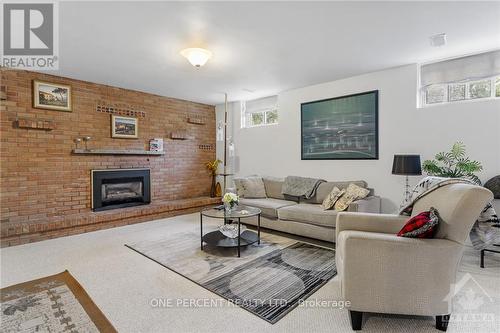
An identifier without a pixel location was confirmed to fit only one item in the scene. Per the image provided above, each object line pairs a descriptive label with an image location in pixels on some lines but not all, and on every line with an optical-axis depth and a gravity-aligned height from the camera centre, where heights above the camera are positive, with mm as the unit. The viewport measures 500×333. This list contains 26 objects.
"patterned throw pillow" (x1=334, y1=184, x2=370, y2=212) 3568 -479
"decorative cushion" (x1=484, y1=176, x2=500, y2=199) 3003 -258
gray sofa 3475 -721
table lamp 3305 -41
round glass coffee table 3174 -990
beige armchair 1686 -686
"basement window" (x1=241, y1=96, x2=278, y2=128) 5547 +1133
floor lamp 5921 -18
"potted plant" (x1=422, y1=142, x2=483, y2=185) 3021 -27
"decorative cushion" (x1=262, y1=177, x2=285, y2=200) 4844 -467
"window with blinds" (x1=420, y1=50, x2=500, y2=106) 3201 +1100
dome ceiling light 3000 +1264
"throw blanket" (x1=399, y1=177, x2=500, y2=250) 2647 -655
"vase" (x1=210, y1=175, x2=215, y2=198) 6207 -691
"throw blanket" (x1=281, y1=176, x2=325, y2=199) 4348 -414
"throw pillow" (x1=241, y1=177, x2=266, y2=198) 4777 -476
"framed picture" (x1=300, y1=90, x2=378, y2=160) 4109 +596
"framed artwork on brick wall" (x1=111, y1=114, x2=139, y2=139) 4820 +666
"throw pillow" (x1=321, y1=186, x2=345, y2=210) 3727 -523
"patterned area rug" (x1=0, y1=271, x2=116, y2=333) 1829 -1155
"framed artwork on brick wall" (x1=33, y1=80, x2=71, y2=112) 3975 +1050
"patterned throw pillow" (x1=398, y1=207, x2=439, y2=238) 1733 -431
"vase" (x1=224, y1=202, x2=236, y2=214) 3452 -598
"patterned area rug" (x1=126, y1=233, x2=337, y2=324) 2180 -1130
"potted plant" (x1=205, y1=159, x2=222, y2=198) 6220 -141
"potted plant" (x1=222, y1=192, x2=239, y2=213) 3394 -515
